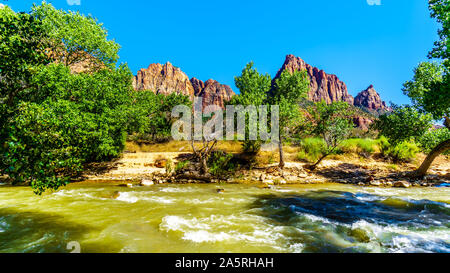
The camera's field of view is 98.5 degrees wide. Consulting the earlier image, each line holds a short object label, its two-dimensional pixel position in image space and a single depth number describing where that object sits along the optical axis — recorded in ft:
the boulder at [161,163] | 58.29
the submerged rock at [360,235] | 17.13
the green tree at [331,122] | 48.44
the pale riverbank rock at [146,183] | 43.19
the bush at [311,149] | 60.18
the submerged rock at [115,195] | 31.82
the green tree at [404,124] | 44.03
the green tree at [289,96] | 51.42
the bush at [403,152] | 57.67
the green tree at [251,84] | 53.22
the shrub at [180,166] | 53.16
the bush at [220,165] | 51.55
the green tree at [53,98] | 12.92
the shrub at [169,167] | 52.47
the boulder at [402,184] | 40.08
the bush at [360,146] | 62.54
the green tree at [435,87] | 27.71
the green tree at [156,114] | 55.52
